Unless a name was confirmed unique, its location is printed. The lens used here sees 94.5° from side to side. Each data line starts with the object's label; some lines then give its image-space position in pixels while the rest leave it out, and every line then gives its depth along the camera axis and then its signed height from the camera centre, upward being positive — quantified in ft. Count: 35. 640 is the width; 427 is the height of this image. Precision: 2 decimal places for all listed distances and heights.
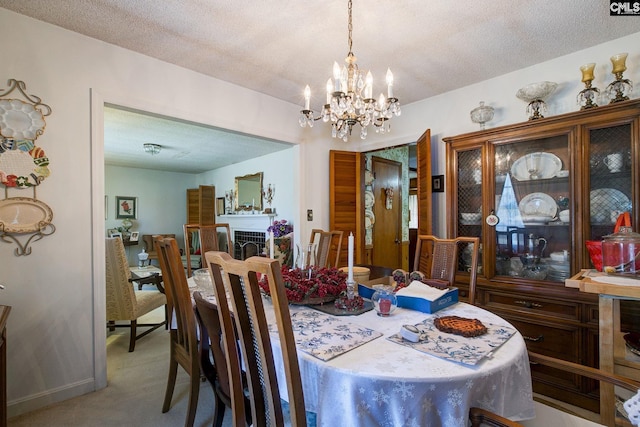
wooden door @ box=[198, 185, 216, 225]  22.06 +0.90
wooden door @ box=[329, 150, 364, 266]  11.71 +0.69
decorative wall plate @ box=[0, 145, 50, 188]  5.98 +1.10
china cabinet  6.43 +0.07
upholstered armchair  8.96 -2.26
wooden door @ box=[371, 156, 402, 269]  14.34 +0.09
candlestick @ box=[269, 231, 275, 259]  5.56 -0.60
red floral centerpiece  4.87 -1.22
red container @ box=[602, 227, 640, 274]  4.75 -0.64
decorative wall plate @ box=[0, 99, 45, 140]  5.98 +2.01
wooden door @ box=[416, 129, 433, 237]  9.42 +0.99
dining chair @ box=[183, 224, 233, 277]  8.78 -0.68
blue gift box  4.60 -1.40
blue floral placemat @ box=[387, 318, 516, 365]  3.10 -1.50
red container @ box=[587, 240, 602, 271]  5.50 -0.75
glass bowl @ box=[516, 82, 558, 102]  7.54 +3.18
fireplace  18.03 -1.75
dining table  2.72 -1.56
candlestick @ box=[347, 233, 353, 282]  4.59 -0.71
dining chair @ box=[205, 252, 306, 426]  2.65 -1.25
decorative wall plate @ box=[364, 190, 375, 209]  13.91 +0.76
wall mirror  18.16 +1.52
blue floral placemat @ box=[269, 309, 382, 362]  3.29 -1.51
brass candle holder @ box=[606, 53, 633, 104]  6.49 +2.91
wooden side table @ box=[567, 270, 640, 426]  4.34 -1.98
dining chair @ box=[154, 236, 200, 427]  4.93 -1.86
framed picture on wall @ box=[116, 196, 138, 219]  21.44 +0.70
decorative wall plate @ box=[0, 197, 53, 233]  5.96 +0.07
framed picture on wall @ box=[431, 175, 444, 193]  10.07 +1.07
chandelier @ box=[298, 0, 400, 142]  5.36 +2.12
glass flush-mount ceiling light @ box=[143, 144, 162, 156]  14.95 +3.53
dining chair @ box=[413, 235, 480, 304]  6.08 -1.02
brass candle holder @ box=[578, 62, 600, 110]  6.88 +2.88
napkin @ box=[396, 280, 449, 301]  4.73 -1.30
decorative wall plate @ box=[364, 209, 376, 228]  13.87 -0.15
